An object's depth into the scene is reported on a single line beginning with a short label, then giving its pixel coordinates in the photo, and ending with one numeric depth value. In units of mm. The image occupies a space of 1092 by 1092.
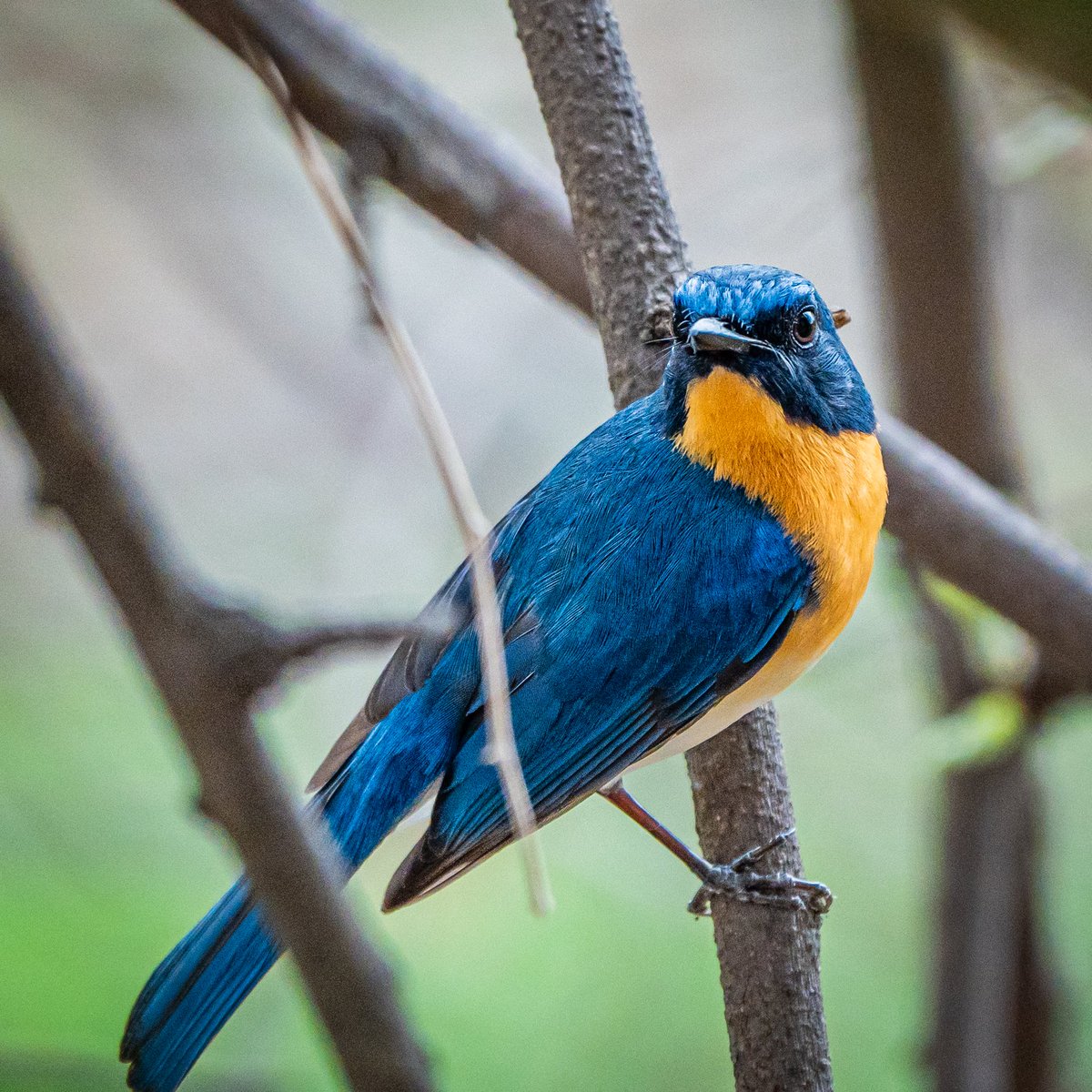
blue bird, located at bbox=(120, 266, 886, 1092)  4914
